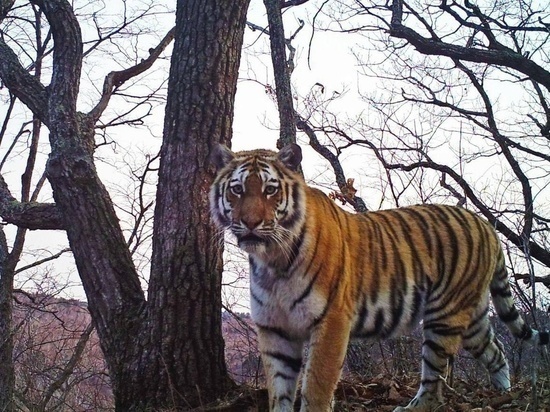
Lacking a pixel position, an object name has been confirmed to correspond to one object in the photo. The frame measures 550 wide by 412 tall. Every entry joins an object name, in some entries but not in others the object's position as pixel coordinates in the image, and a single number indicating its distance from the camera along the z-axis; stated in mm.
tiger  3354
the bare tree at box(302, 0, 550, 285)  9664
